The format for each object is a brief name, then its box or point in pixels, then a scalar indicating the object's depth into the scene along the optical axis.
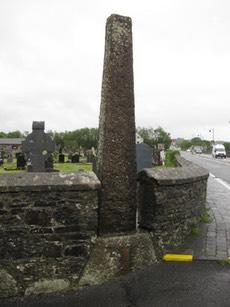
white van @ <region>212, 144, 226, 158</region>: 59.83
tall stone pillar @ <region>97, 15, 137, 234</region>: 4.66
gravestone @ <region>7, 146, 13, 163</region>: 27.37
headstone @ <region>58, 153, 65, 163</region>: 27.32
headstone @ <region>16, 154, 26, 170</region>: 20.09
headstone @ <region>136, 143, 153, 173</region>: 11.06
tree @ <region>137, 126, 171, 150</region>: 65.43
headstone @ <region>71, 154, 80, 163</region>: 26.73
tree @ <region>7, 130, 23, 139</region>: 134.62
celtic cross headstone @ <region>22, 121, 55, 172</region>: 14.52
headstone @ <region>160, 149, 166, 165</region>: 25.90
